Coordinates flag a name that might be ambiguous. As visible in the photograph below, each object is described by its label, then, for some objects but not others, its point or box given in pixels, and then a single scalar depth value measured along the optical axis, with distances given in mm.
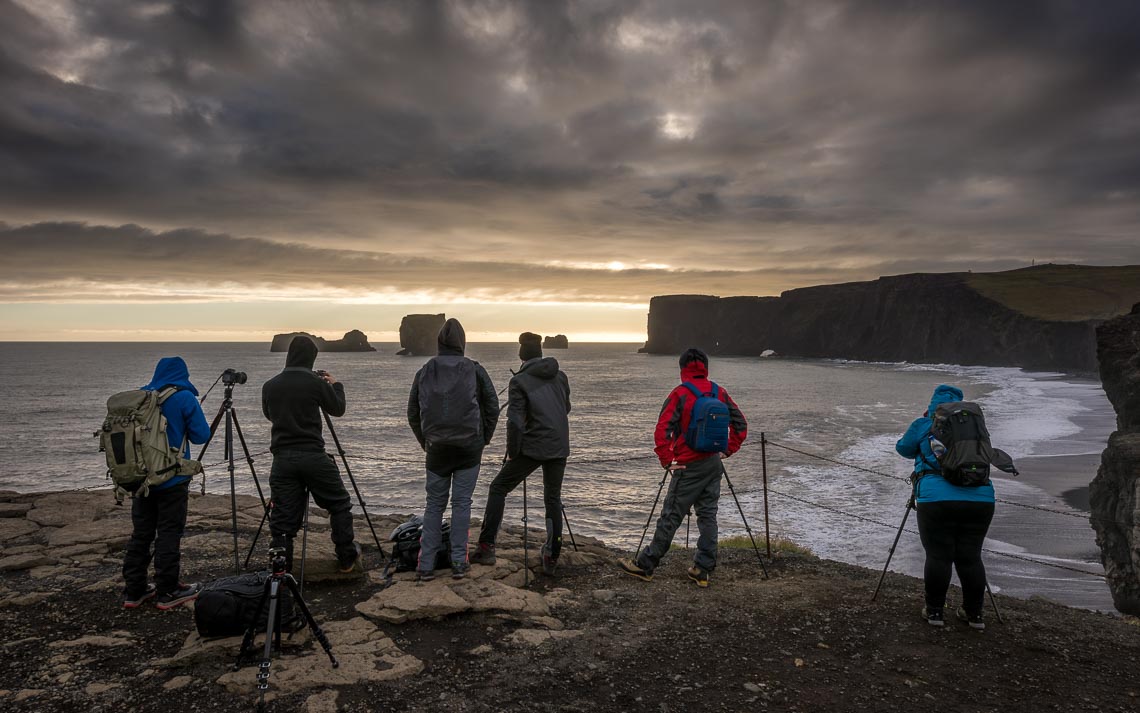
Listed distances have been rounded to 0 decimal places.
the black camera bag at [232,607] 4824
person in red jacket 6559
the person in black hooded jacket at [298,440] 5844
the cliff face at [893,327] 94000
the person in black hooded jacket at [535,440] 6539
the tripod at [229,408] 6219
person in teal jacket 5285
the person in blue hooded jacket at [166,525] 5512
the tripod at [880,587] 5745
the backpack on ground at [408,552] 6457
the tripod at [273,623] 3961
